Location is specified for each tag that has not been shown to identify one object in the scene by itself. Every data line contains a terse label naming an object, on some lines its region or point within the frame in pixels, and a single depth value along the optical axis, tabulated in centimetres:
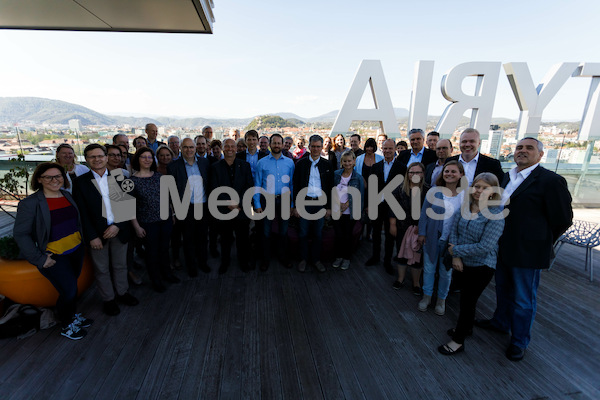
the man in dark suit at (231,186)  317
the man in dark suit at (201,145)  391
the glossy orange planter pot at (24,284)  237
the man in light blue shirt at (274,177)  330
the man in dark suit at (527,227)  191
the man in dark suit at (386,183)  342
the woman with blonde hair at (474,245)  183
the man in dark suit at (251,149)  414
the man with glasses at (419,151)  360
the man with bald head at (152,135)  455
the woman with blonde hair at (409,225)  281
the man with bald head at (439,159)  294
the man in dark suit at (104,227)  231
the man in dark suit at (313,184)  329
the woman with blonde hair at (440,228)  228
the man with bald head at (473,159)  272
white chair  343
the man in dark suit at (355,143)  503
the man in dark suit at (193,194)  299
